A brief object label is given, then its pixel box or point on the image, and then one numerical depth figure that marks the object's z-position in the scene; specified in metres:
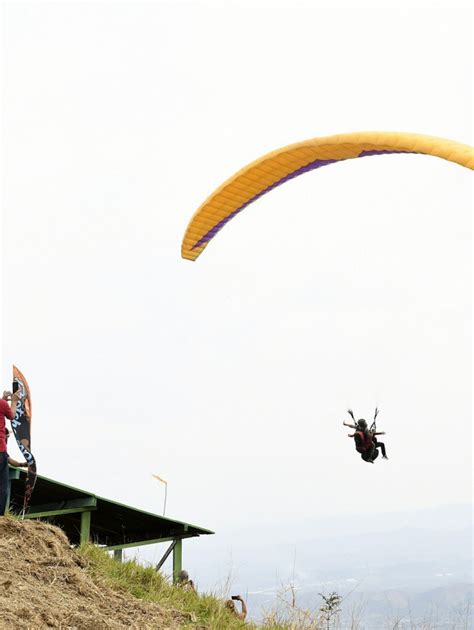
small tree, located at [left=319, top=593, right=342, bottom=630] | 9.30
